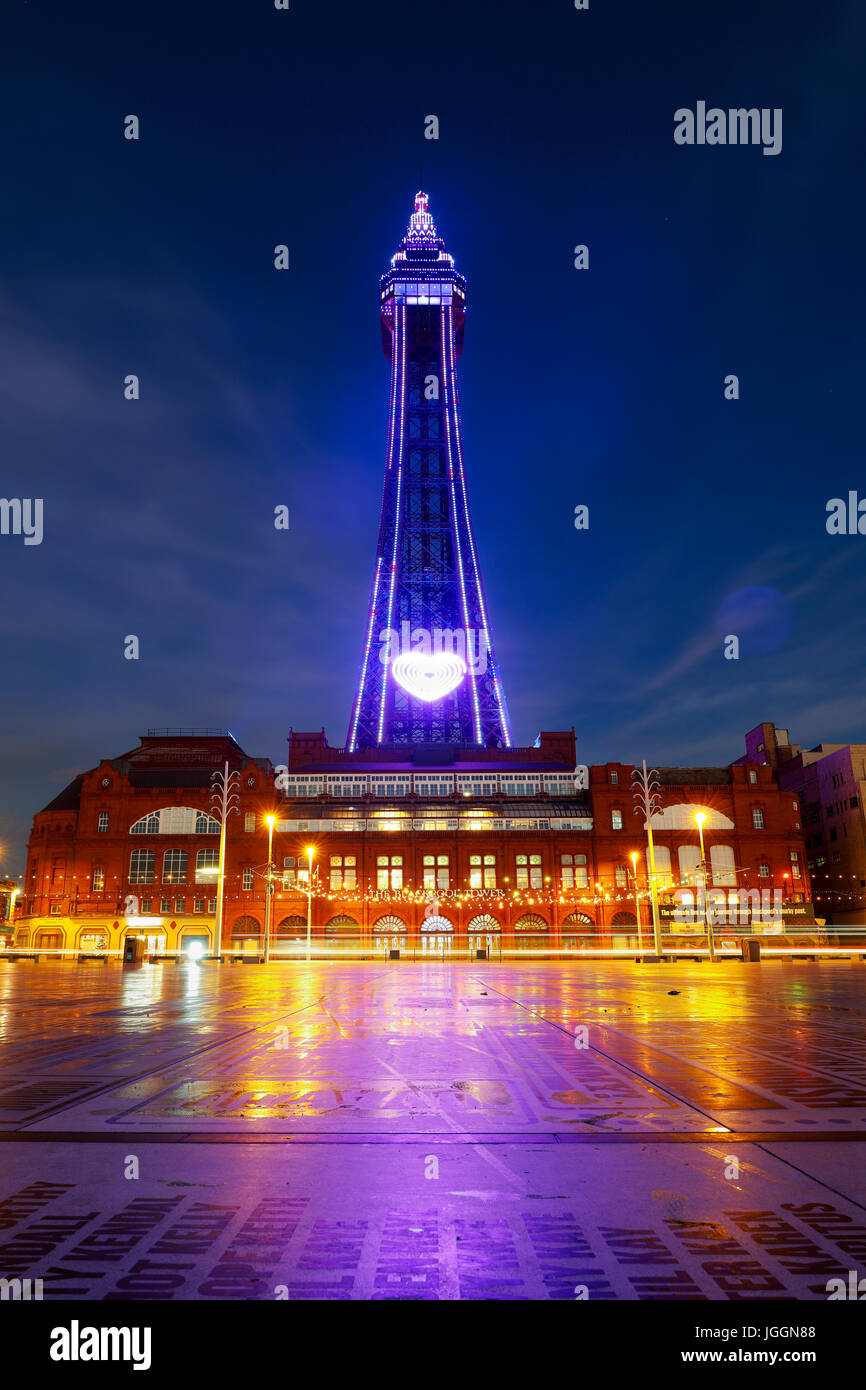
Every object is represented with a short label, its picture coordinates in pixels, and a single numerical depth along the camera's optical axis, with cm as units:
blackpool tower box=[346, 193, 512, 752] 12219
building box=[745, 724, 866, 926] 9194
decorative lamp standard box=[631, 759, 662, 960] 8242
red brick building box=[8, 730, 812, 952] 8031
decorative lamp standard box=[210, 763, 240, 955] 8062
